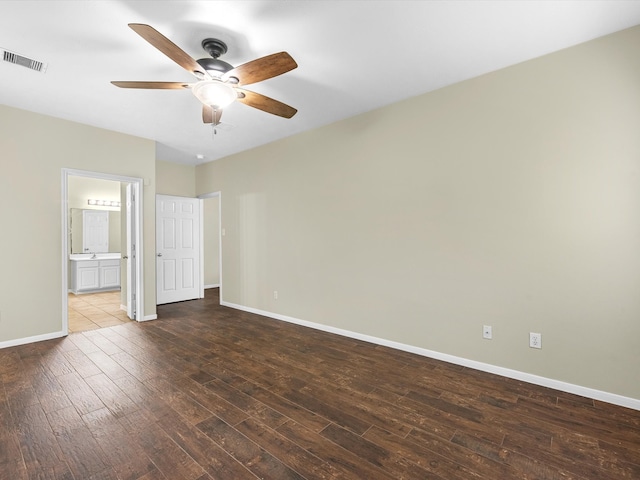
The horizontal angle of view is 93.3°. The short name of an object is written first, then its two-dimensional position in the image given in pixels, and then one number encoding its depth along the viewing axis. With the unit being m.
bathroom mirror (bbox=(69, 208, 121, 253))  7.23
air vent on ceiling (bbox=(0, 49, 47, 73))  2.46
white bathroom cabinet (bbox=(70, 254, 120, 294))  6.95
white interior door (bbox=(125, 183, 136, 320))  4.60
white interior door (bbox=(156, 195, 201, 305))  5.66
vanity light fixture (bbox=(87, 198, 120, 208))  7.44
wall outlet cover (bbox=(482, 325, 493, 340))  2.83
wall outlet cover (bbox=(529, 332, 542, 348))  2.60
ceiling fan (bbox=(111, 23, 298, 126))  1.96
